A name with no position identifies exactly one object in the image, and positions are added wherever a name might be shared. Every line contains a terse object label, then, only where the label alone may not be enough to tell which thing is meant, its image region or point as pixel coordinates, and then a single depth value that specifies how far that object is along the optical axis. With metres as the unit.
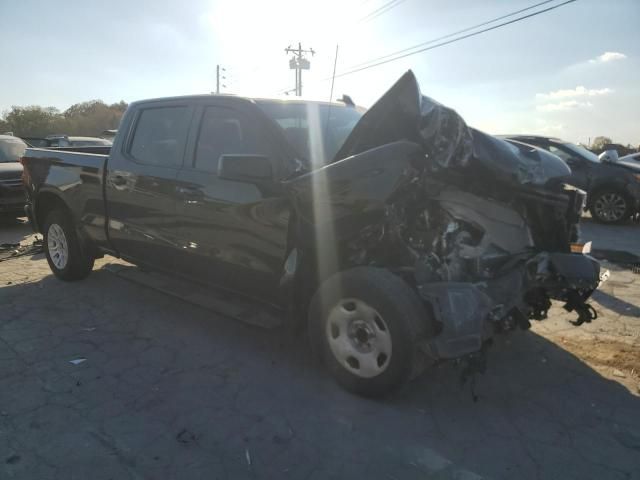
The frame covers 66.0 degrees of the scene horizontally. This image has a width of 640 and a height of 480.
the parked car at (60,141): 14.50
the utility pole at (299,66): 15.47
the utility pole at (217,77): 54.84
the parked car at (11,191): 9.27
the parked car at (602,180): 9.49
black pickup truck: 2.90
